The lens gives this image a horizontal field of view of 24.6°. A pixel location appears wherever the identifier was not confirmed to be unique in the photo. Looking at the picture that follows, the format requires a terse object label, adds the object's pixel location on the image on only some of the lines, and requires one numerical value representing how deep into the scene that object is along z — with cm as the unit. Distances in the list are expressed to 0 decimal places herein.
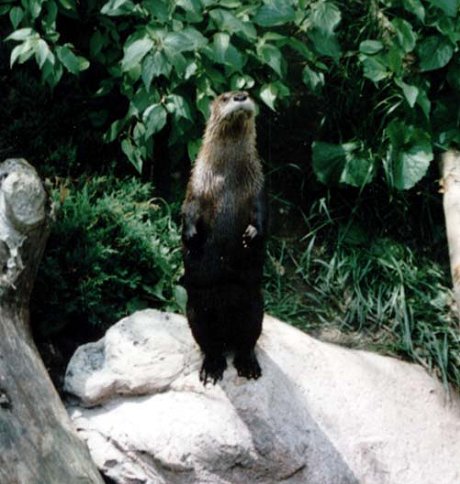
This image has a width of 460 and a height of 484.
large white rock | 445
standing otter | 414
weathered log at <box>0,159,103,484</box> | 387
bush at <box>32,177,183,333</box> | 511
